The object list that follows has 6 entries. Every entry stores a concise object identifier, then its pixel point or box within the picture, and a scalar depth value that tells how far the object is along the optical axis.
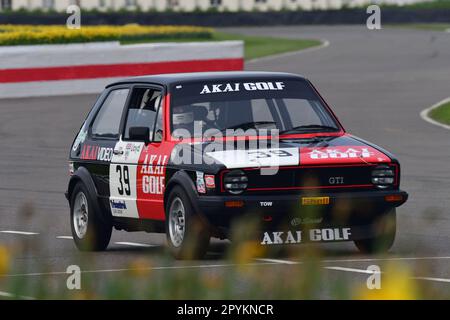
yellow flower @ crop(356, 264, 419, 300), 9.78
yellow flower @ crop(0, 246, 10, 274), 10.41
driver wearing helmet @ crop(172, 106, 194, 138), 24.55
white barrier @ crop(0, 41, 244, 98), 69.19
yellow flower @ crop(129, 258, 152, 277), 11.08
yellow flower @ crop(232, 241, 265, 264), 10.91
